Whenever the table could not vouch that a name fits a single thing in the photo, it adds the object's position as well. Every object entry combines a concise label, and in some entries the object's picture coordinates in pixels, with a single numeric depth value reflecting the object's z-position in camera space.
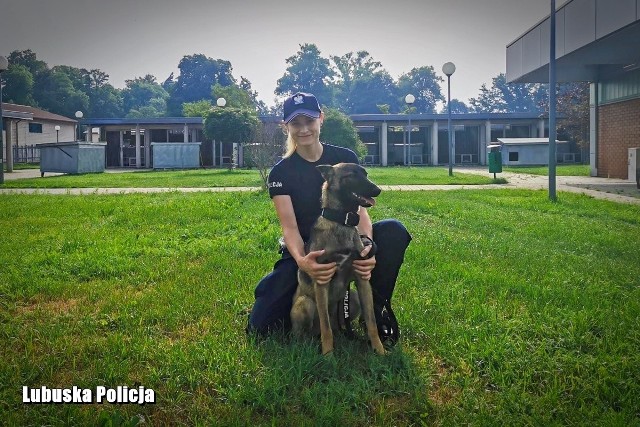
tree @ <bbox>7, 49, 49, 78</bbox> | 62.17
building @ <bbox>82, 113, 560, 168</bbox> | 41.25
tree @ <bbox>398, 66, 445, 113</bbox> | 97.81
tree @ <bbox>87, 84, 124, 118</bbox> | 79.69
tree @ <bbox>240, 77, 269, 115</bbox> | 88.60
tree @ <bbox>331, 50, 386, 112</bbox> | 89.94
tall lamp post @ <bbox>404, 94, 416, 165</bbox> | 39.42
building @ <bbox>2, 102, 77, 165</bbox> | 45.64
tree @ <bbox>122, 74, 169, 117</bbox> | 100.31
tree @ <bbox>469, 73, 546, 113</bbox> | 101.88
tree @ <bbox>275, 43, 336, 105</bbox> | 82.56
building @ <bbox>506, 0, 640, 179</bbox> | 14.47
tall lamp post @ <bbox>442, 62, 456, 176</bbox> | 23.61
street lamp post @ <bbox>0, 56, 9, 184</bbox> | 20.23
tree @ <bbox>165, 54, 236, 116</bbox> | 81.81
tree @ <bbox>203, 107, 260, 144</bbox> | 34.00
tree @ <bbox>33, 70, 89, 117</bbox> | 68.19
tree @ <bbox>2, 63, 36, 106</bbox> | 59.25
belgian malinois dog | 3.20
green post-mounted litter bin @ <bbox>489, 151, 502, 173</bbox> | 21.31
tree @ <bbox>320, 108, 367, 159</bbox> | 31.38
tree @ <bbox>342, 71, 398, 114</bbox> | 88.56
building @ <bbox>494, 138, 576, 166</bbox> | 35.81
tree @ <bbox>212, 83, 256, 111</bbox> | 57.21
